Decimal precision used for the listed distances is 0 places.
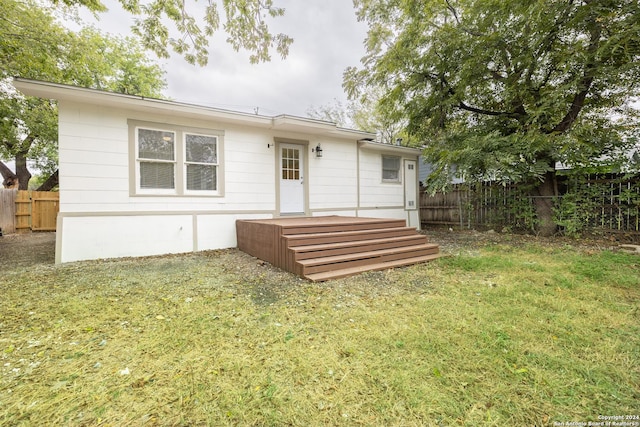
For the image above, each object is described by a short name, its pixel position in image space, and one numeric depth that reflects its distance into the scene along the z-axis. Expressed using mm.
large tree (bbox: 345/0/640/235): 5180
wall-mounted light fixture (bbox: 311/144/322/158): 7250
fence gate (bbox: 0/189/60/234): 9266
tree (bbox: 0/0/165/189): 6121
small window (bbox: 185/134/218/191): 5707
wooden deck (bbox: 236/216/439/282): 4031
